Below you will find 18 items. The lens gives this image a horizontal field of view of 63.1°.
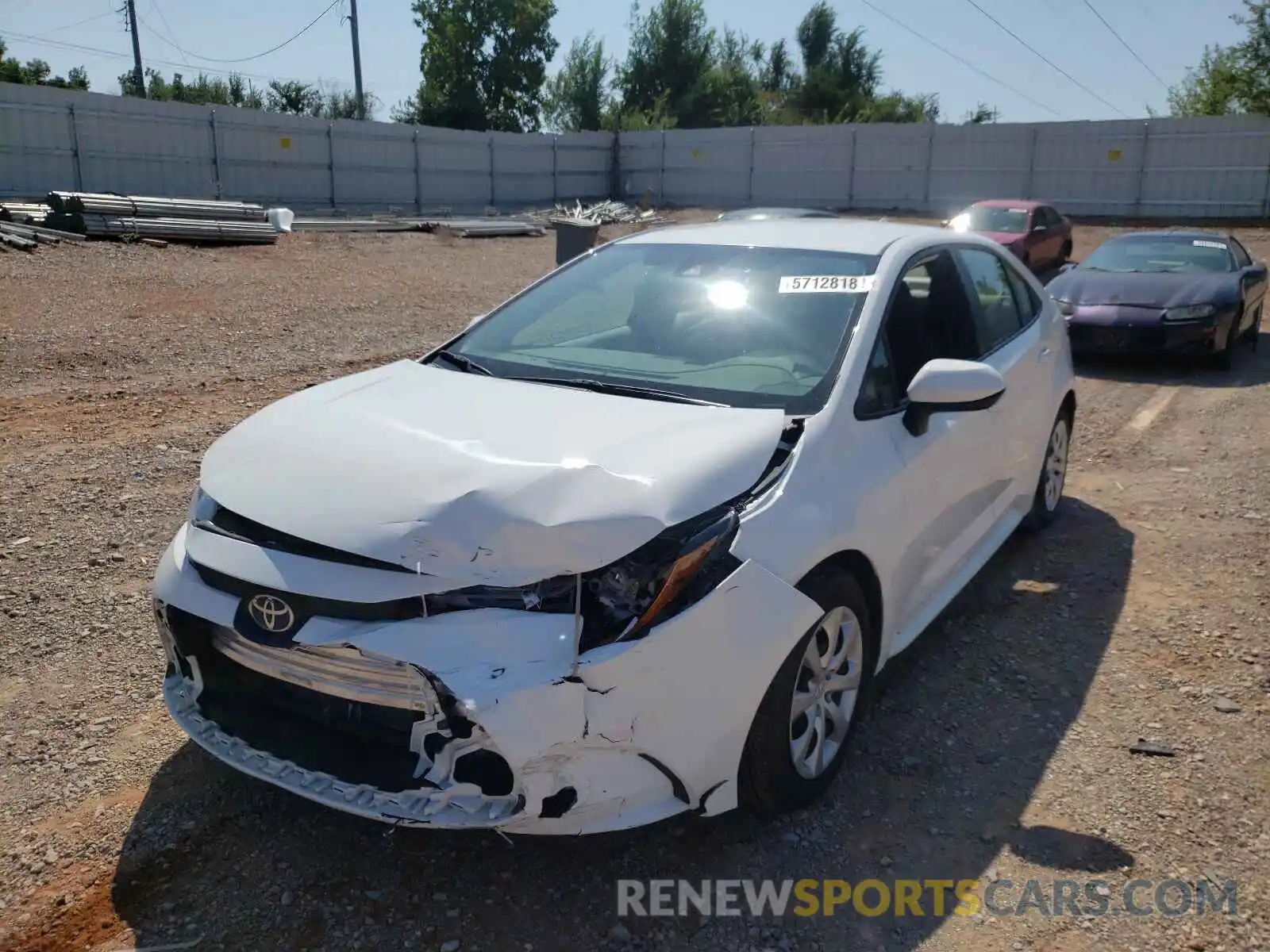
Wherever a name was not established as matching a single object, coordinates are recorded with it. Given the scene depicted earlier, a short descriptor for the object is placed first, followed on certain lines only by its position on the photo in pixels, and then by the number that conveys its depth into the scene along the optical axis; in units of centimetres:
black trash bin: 1266
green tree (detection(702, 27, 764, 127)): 5472
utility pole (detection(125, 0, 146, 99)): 4081
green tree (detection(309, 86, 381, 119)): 4819
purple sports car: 981
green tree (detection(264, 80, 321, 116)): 4938
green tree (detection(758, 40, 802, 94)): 6481
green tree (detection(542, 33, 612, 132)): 5394
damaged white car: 245
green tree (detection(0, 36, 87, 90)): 4366
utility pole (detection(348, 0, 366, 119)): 3869
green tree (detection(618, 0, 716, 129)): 5438
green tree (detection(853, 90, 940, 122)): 5666
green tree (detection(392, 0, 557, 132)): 5166
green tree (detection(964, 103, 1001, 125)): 5903
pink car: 1748
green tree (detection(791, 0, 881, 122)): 5916
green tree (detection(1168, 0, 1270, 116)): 3025
